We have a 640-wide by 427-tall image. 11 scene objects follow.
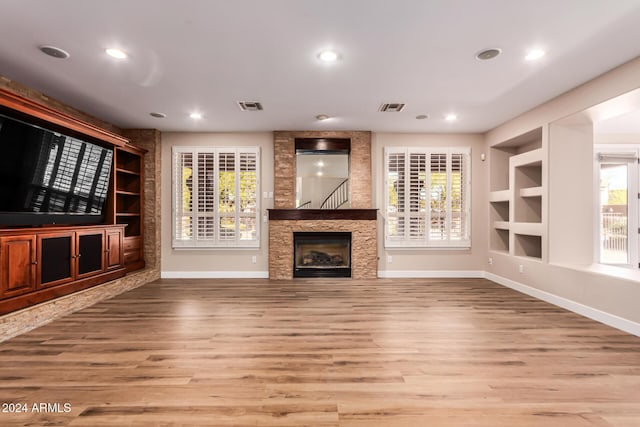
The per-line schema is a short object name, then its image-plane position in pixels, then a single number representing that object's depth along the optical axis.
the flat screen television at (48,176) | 3.08
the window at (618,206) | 5.73
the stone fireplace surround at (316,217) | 5.75
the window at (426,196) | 5.87
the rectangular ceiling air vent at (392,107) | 4.36
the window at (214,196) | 5.82
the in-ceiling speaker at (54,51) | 2.86
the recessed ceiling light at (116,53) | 2.92
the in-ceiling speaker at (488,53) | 2.89
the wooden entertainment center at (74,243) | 3.06
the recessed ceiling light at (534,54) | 2.91
